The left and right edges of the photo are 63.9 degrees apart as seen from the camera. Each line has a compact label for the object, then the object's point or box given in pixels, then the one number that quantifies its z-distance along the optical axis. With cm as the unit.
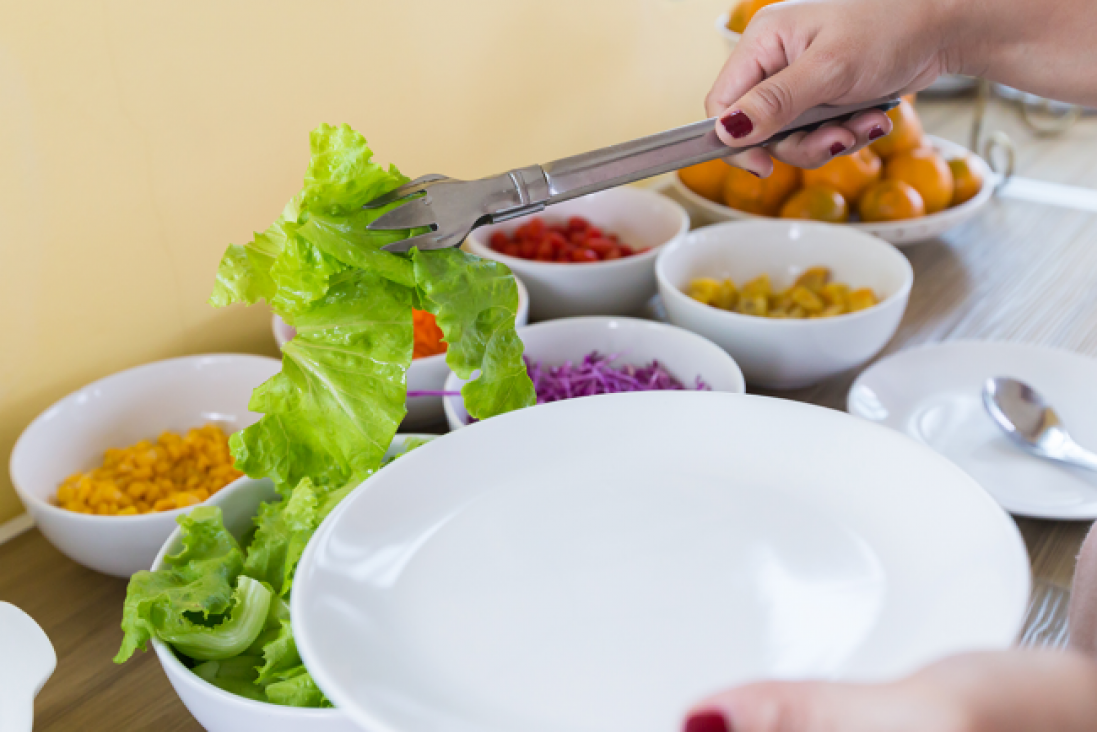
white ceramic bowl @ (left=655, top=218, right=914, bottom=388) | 108
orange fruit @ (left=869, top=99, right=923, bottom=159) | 154
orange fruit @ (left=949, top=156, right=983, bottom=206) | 151
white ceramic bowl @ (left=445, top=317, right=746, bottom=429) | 107
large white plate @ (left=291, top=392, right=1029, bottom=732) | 50
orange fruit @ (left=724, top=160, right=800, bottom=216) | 148
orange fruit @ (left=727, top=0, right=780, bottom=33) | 153
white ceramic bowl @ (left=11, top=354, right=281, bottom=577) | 84
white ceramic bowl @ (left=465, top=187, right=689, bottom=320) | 123
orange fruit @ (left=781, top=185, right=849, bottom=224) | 143
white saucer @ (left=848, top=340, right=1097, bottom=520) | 93
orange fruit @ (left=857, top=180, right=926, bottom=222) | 143
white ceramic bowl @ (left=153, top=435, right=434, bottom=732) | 61
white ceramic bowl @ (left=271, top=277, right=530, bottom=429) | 103
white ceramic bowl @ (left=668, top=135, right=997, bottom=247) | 140
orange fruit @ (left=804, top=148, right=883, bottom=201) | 147
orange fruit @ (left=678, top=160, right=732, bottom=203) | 155
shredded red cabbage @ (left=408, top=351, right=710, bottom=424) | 106
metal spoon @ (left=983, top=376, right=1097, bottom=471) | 95
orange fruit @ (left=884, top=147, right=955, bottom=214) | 146
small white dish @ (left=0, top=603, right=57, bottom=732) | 63
